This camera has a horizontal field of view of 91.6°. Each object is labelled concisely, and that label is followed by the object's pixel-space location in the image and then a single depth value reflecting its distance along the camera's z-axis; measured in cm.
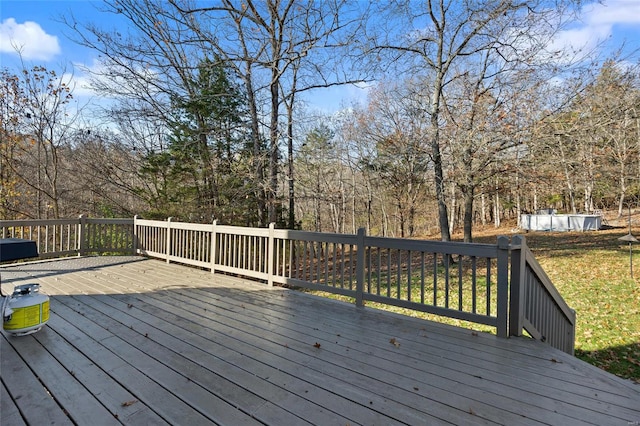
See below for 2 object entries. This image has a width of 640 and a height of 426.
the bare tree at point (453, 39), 742
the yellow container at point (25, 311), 254
